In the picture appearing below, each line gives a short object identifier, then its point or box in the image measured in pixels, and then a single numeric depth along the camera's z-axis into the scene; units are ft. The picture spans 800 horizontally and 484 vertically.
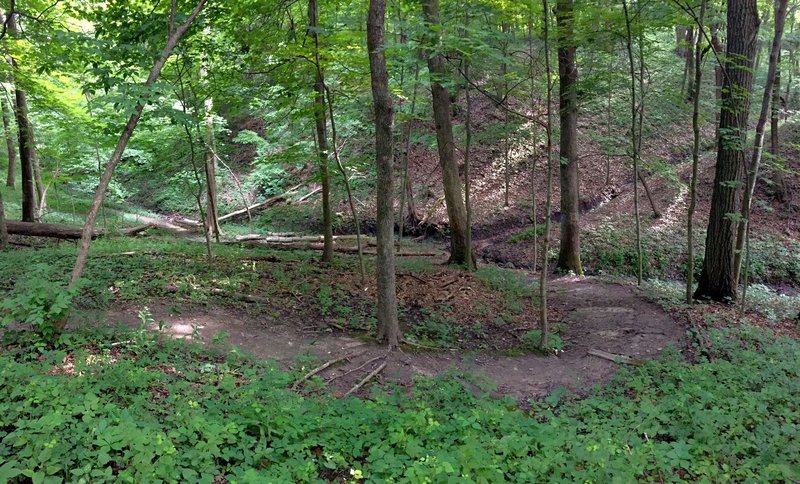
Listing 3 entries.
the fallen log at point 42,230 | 41.29
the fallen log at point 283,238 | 52.70
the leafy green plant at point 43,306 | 15.23
